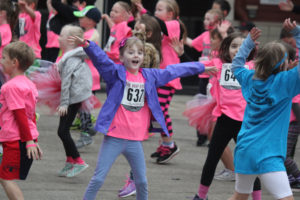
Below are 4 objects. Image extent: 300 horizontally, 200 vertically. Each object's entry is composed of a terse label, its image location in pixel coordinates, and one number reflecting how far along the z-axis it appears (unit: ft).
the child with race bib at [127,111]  30.16
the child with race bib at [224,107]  34.49
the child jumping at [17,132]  29.26
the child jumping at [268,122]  26.33
